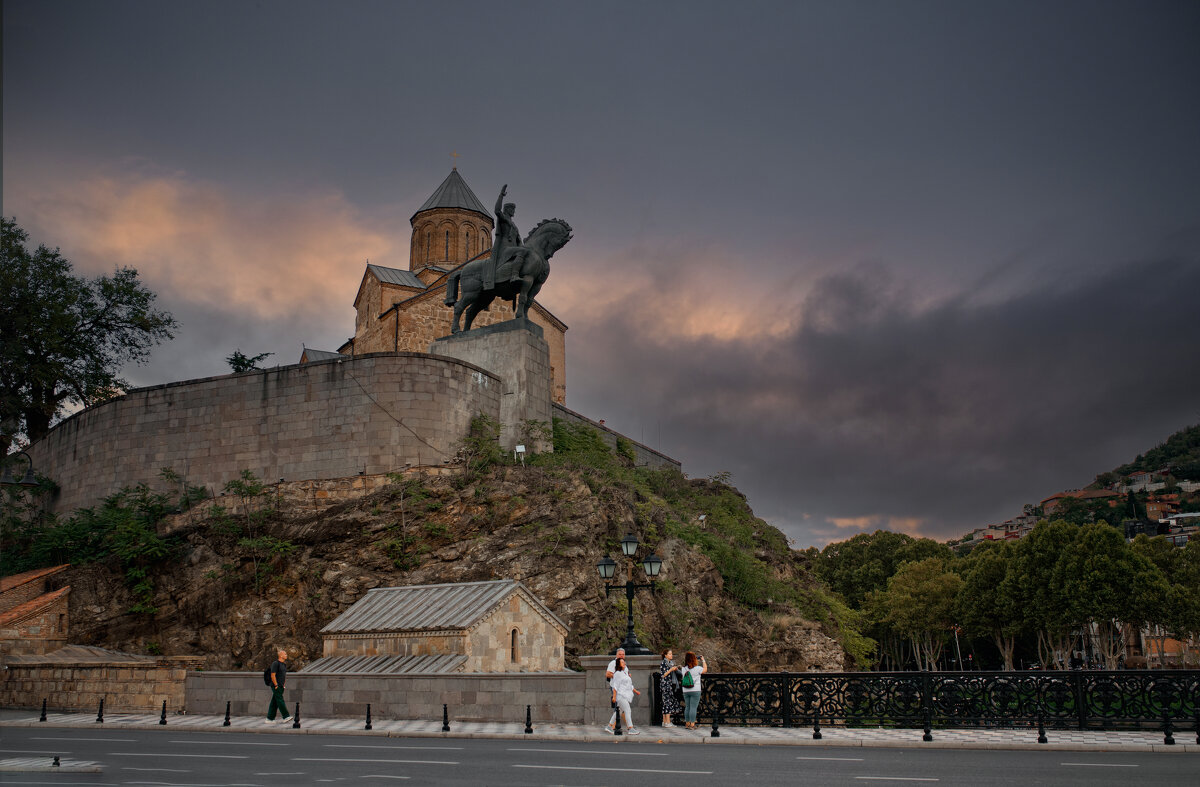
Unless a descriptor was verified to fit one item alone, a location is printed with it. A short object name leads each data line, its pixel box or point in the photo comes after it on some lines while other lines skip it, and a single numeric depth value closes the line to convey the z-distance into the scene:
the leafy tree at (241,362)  35.38
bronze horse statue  29.84
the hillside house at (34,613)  22.97
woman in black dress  16.06
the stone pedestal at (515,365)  29.80
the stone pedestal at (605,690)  16.02
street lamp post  16.70
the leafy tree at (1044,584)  48.28
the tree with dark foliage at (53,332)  32.09
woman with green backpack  15.60
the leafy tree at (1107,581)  46.12
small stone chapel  18.03
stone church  46.06
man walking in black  17.03
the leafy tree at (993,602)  51.84
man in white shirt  15.18
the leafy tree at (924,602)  62.66
